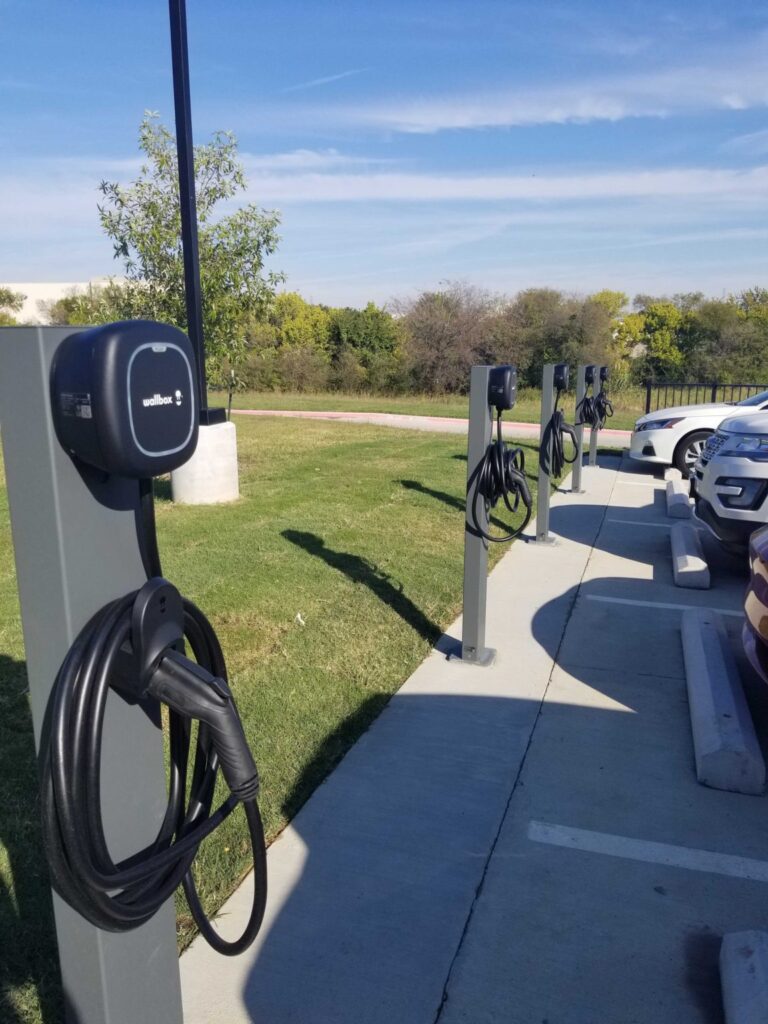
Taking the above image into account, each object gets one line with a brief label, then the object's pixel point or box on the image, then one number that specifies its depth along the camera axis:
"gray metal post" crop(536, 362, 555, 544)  7.16
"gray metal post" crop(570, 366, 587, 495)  9.67
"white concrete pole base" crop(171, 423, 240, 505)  8.42
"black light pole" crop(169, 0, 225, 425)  7.05
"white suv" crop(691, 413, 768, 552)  5.80
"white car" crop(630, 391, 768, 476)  10.64
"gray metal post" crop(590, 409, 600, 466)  11.41
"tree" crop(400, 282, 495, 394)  30.19
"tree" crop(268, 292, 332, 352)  34.34
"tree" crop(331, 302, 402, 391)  30.89
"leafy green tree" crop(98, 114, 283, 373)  9.30
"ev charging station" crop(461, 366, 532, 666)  4.39
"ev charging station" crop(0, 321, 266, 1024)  1.38
